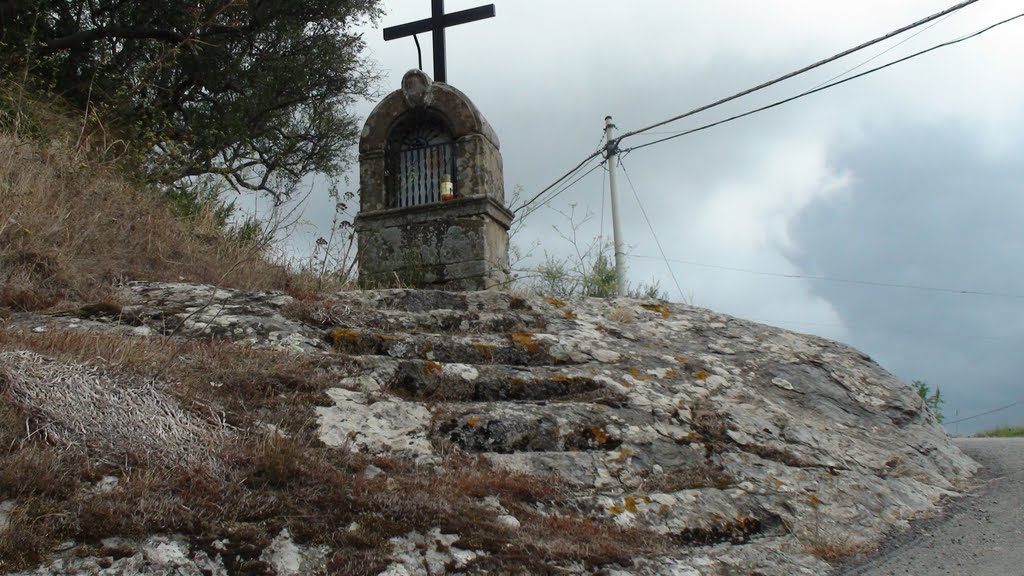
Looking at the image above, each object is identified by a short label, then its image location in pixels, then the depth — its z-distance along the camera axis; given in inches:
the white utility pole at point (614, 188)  535.5
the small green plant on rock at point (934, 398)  291.9
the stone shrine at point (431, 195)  322.7
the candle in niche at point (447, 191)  330.3
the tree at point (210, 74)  337.1
